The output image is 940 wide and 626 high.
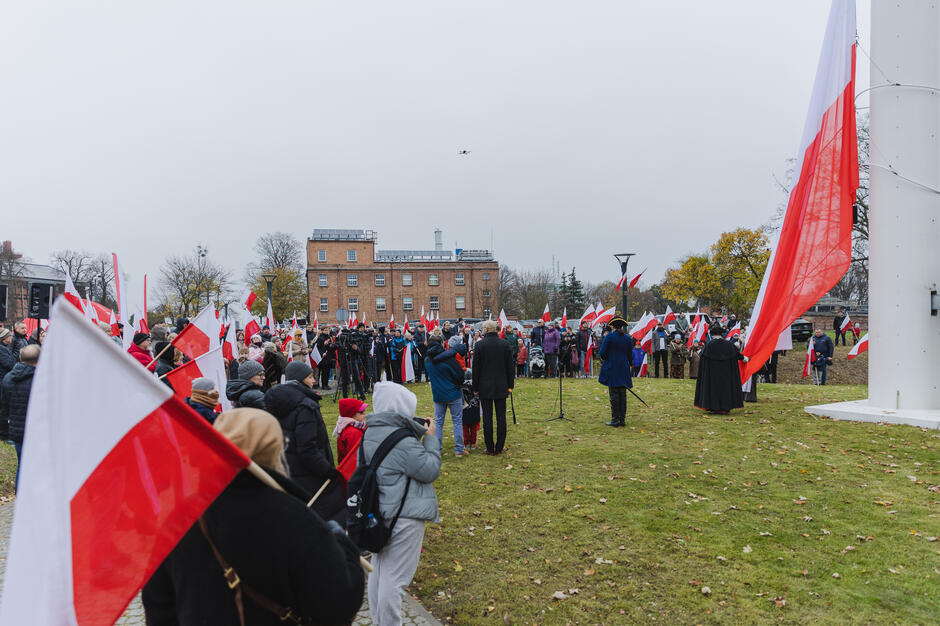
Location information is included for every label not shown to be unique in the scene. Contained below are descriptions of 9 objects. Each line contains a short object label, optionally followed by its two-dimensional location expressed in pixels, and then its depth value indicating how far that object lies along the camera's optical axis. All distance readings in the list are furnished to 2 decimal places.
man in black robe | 12.98
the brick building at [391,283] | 79.38
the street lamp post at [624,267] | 22.59
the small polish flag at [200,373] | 5.68
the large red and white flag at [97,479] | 1.76
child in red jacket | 5.44
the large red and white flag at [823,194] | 10.58
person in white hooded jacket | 4.07
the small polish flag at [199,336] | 6.83
